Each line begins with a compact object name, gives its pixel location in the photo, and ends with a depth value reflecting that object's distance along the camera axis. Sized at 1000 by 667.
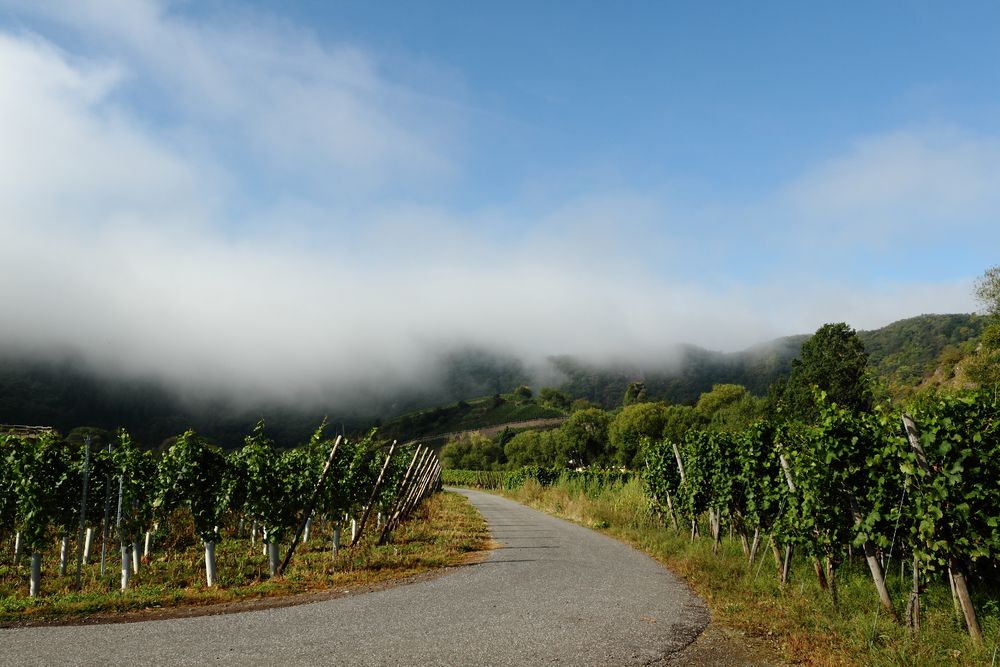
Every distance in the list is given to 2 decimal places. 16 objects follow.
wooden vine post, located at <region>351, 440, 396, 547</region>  16.02
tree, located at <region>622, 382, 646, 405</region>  189.38
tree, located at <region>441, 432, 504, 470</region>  136.12
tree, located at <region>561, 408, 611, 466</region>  119.00
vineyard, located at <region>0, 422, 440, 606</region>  13.12
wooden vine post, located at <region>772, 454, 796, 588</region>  10.26
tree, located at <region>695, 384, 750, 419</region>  103.81
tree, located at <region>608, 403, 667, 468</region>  103.69
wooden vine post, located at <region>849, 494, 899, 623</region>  8.38
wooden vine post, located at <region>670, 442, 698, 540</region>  16.86
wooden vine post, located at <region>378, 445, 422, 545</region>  17.33
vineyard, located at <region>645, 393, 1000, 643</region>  7.11
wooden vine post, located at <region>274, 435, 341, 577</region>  12.63
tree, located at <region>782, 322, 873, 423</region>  58.53
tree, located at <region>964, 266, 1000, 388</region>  49.72
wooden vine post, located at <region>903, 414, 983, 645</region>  6.82
